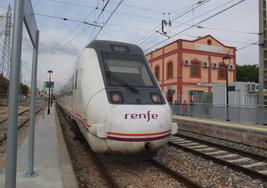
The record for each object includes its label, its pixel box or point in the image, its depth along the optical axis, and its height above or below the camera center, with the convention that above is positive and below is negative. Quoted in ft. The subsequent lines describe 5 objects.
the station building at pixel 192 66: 74.14 +14.01
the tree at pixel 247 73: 125.57 +18.66
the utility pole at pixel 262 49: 32.26 +9.02
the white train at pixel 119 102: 11.57 -0.18
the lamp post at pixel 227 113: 33.92 -2.31
